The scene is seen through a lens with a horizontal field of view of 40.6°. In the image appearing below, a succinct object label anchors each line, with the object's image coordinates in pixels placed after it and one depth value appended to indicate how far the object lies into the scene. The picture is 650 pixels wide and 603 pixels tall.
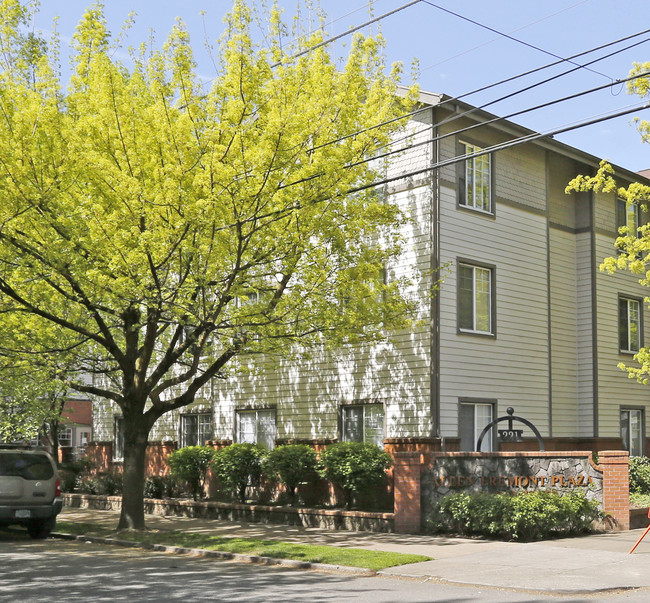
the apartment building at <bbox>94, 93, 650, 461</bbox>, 21.06
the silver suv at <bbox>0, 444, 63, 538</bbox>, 17.61
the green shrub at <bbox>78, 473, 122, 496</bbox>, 25.69
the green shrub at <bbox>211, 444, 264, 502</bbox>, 22.27
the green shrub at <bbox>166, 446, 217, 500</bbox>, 23.83
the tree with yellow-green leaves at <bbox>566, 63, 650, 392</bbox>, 20.95
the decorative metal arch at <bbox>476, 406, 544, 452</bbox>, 19.30
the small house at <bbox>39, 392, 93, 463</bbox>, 49.84
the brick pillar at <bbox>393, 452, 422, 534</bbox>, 17.73
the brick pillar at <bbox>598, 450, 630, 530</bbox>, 16.59
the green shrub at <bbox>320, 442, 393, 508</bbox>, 19.27
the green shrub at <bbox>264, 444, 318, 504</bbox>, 20.72
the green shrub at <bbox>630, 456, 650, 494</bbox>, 22.31
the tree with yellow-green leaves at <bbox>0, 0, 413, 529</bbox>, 14.79
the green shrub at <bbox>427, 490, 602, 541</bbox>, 16.11
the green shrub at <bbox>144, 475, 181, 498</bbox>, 24.62
